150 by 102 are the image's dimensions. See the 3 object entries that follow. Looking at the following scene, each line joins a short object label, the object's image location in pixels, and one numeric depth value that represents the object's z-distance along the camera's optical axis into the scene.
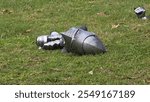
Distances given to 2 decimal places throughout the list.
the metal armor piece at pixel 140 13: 15.33
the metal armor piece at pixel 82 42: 11.40
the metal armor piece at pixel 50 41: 12.26
